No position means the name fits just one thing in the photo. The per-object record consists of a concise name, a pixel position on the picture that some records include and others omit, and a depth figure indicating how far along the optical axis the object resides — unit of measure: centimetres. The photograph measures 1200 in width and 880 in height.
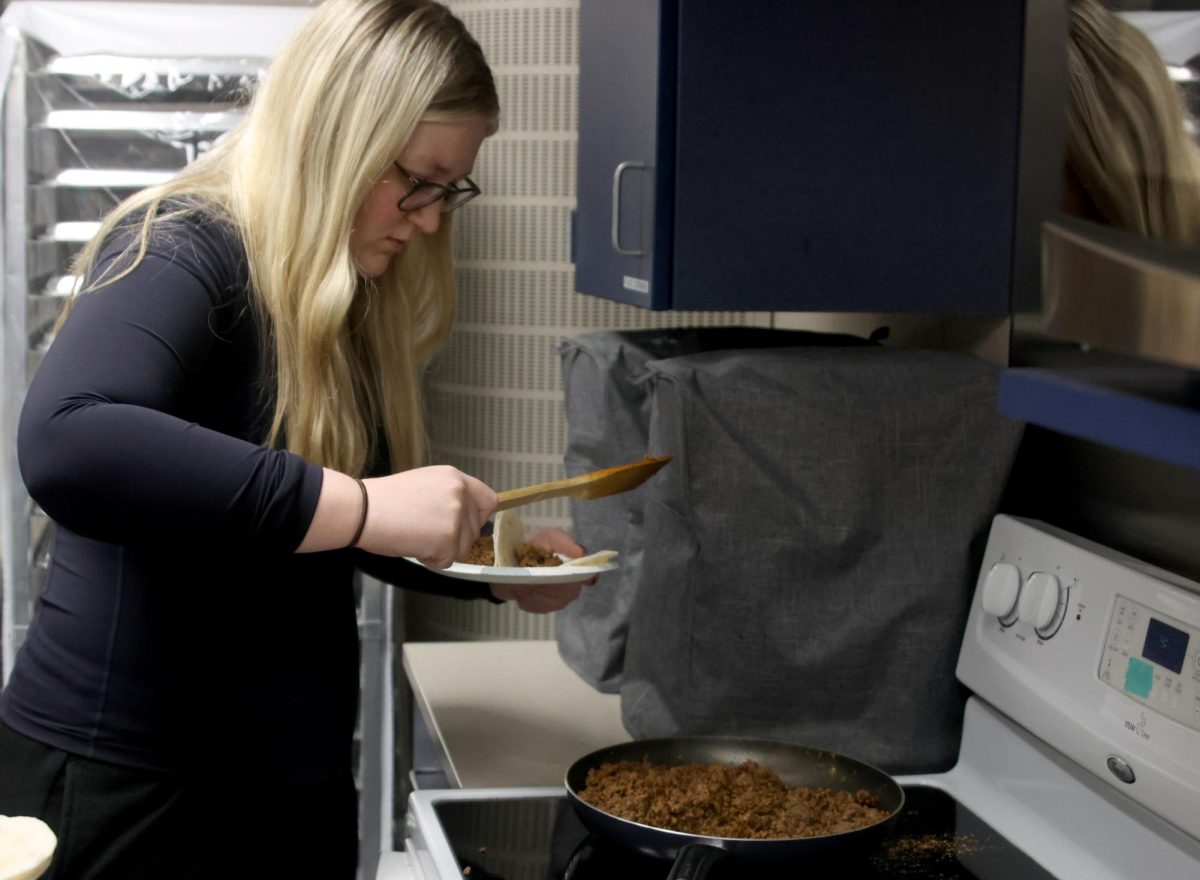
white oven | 106
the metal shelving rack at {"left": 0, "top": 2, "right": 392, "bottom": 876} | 236
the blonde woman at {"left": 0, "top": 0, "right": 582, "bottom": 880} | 116
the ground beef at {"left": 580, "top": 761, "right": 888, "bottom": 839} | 112
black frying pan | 104
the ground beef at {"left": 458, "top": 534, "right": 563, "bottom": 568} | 145
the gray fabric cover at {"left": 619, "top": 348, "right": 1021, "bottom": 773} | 133
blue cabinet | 134
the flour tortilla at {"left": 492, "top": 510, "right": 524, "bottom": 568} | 142
